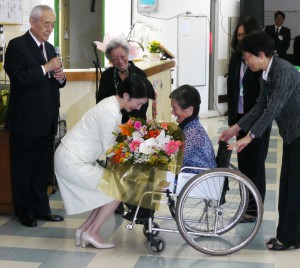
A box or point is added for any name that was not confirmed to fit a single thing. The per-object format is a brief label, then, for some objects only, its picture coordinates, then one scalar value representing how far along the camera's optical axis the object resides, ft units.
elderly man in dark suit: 15.83
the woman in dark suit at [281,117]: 13.71
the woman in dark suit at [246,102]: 16.22
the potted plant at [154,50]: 29.25
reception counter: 20.75
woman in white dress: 14.01
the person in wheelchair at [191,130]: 14.35
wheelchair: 13.66
